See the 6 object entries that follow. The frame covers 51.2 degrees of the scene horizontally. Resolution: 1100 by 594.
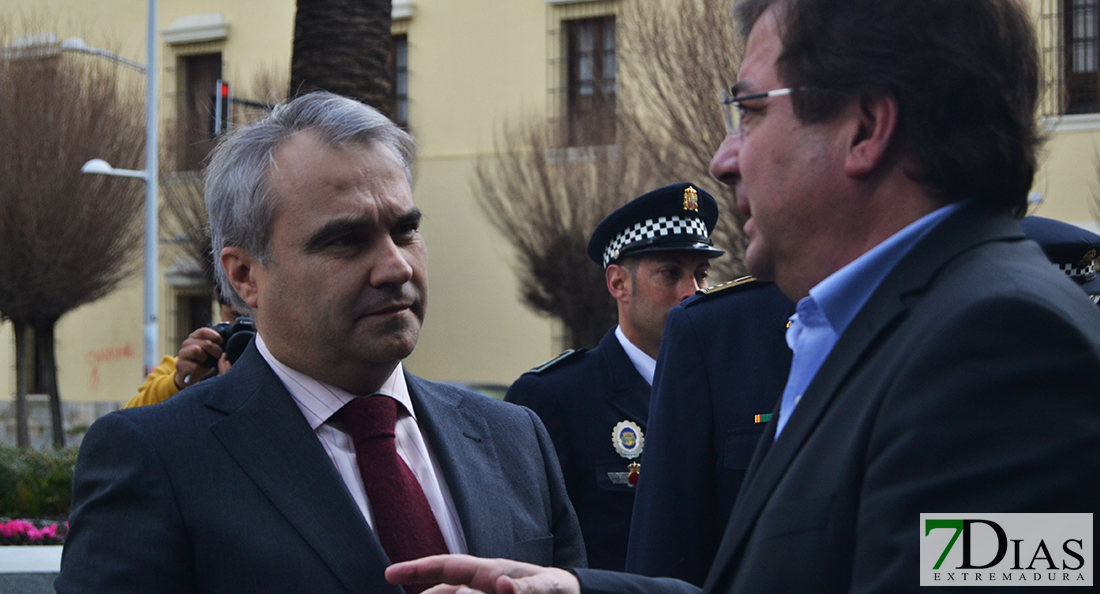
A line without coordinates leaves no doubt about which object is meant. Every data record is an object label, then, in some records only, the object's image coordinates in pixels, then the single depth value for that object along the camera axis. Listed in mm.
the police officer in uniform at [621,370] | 3857
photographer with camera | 4449
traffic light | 13534
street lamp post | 15812
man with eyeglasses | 1311
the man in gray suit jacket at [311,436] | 2059
